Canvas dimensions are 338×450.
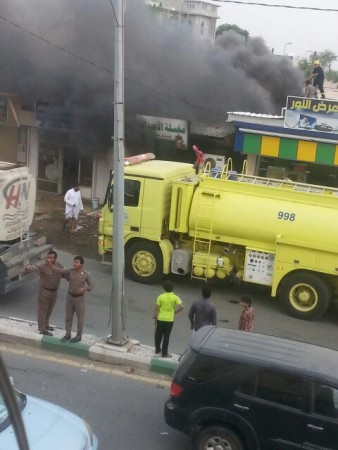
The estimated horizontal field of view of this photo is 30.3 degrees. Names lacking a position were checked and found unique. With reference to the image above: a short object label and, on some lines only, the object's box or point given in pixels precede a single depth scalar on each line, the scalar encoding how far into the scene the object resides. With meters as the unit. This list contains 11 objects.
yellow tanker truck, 10.59
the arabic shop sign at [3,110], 19.73
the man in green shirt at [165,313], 8.09
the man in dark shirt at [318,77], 19.02
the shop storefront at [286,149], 15.56
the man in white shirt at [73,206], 15.30
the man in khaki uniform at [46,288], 8.77
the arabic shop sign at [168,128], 17.77
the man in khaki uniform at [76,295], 8.42
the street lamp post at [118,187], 7.36
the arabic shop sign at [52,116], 18.69
